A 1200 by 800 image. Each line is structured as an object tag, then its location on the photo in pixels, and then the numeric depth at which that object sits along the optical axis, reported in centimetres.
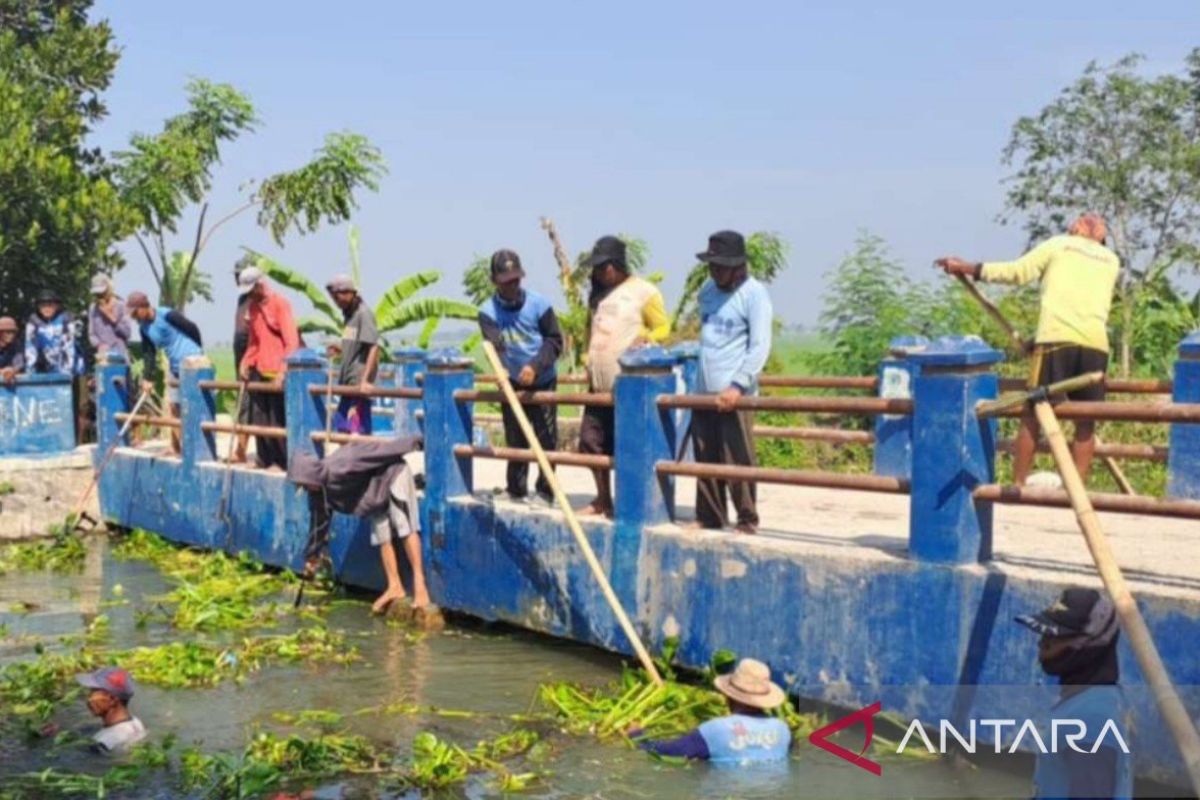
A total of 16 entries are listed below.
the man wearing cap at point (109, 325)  1541
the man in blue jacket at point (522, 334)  931
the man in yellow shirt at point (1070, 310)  762
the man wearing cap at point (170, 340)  1438
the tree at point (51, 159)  1738
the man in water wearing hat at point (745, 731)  659
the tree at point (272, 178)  2270
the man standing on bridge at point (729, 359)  794
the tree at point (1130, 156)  2831
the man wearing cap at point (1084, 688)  352
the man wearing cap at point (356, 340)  1122
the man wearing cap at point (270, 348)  1252
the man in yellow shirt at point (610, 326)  892
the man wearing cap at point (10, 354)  1541
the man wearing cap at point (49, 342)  1608
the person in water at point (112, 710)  732
